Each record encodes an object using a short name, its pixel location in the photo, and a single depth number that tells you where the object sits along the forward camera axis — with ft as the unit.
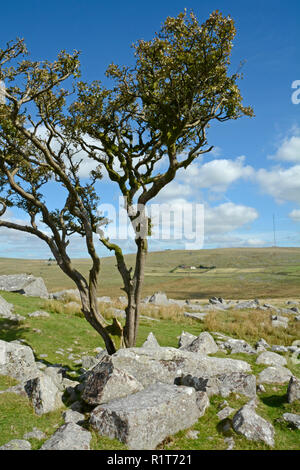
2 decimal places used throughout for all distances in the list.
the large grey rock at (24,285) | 119.55
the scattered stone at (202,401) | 31.60
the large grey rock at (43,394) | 32.18
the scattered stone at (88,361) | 50.14
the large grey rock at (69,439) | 24.60
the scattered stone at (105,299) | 127.27
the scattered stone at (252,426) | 26.48
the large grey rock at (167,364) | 37.81
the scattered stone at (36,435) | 26.99
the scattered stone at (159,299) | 137.94
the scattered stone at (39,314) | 73.69
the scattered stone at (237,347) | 58.03
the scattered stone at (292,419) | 29.24
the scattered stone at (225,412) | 30.68
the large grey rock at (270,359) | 50.14
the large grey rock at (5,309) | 70.64
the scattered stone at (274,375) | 41.66
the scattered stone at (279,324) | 85.89
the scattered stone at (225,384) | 35.86
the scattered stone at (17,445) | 24.95
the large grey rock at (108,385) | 31.91
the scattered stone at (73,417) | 30.19
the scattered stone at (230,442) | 25.90
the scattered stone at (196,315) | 97.33
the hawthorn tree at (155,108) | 42.91
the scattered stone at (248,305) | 134.14
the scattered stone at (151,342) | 55.83
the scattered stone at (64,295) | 111.86
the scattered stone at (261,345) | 61.58
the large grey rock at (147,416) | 26.05
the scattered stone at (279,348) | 61.82
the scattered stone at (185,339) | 60.70
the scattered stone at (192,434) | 27.81
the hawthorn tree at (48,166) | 44.45
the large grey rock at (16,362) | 40.40
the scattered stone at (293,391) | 34.09
